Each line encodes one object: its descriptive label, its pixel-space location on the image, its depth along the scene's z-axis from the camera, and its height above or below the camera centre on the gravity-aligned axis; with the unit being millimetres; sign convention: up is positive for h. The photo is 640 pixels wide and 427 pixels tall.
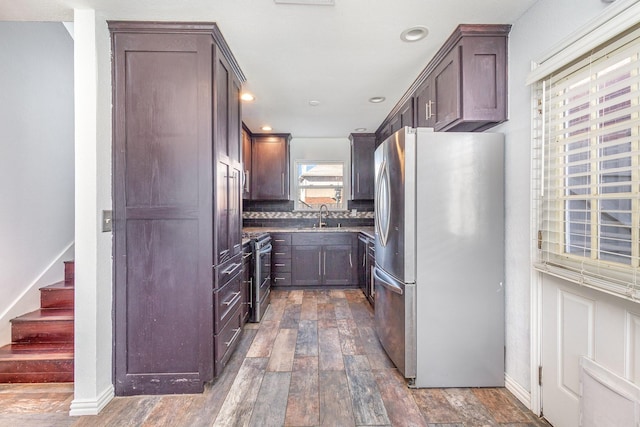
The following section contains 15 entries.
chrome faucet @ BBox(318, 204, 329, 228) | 4910 -61
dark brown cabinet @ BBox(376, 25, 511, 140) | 1960 +919
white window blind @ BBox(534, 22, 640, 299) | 1222 +212
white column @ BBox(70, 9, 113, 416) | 1768 -61
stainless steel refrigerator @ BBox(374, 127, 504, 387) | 1980 -314
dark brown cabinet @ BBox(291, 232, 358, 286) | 4332 -682
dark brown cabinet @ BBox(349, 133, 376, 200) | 4676 +730
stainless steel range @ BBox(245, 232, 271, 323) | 3186 -735
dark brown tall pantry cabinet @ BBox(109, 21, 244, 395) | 1907 +43
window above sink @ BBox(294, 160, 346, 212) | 5035 +447
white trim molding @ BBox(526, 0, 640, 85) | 1187 +789
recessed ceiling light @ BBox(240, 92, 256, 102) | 3084 +1214
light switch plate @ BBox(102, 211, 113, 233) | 1826 -58
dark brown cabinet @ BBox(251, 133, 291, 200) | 4691 +716
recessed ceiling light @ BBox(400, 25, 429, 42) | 1950 +1195
